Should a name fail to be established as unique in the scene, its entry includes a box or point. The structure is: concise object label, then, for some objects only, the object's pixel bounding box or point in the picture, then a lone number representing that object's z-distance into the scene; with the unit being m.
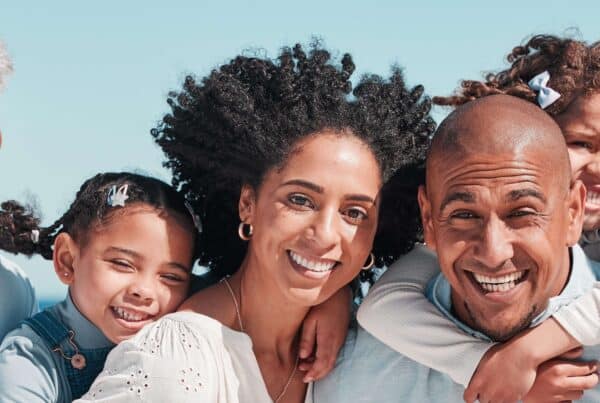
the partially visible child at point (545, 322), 3.57
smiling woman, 3.73
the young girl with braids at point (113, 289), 4.11
